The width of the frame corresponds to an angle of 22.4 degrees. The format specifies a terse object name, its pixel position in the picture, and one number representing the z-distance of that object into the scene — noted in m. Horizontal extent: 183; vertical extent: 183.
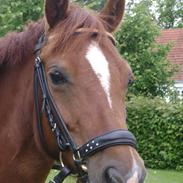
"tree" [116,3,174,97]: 16.17
